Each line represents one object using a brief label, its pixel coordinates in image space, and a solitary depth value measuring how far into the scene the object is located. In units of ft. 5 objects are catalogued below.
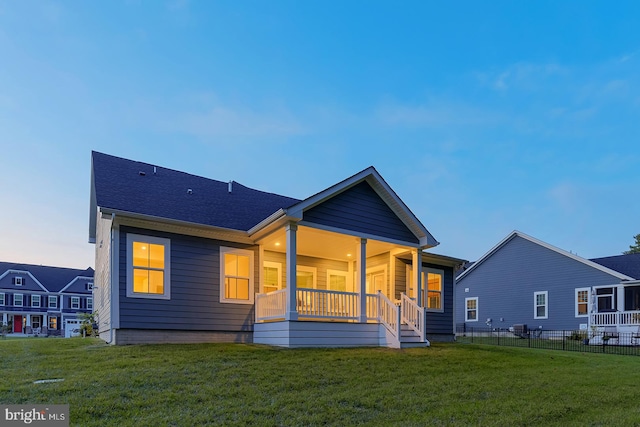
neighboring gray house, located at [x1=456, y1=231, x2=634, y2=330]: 70.74
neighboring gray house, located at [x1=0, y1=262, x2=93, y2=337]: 152.66
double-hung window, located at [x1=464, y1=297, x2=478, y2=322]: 88.33
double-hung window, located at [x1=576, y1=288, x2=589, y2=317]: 71.31
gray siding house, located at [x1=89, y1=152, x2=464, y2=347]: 34.78
